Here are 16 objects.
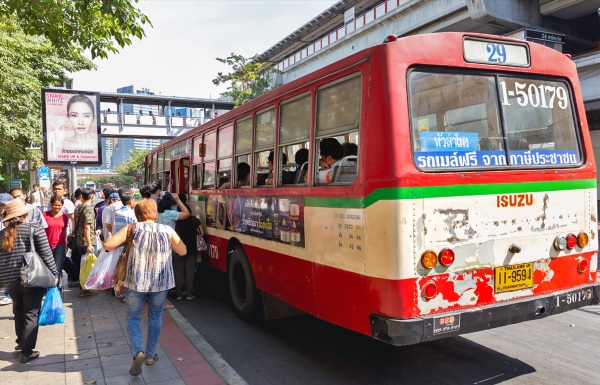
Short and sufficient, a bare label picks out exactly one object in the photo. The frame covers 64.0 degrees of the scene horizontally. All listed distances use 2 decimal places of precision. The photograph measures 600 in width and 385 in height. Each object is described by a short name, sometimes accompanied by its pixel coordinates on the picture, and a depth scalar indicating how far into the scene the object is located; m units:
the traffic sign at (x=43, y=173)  22.59
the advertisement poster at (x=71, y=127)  13.12
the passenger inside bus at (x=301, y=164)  5.09
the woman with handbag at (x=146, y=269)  4.48
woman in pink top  7.02
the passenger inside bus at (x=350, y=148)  4.34
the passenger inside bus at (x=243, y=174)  6.50
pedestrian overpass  46.25
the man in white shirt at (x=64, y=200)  7.24
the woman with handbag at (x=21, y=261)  4.79
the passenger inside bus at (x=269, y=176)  5.56
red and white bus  3.84
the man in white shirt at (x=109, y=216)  7.10
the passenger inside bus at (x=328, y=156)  4.66
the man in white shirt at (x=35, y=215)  5.63
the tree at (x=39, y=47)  7.02
